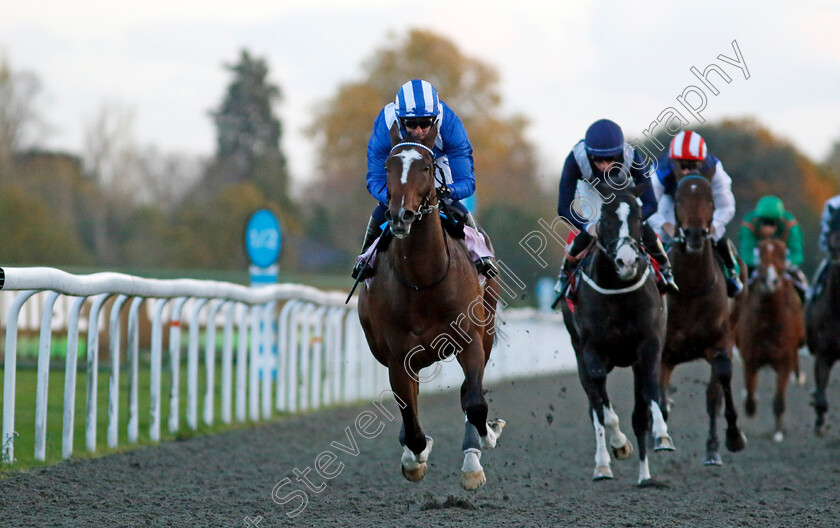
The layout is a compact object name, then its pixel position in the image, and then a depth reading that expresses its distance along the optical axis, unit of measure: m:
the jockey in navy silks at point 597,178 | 12.68
